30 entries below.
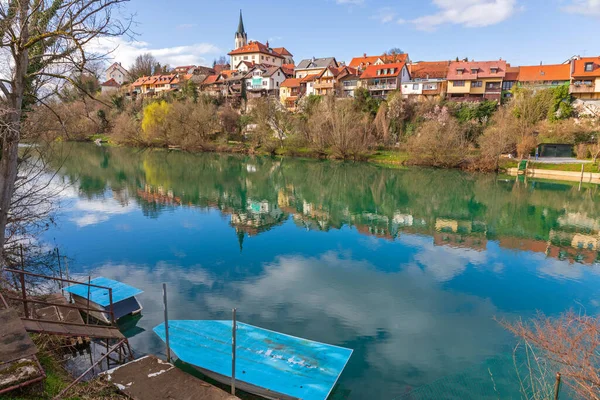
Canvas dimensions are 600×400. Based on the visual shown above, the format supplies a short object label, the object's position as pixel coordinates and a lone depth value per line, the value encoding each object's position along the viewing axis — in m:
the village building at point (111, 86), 112.30
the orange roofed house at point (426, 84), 67.50
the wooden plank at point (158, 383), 7.51
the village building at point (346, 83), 74.44
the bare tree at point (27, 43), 7.57
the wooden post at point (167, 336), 9.31
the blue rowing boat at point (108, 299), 11.49
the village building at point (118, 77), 127.36
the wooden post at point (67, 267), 12.19
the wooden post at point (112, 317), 9.92
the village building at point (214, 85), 90.19
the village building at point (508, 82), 64.31
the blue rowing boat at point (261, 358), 8.04
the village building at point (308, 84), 78.89
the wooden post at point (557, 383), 6.08
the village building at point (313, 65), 87.53
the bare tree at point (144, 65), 117.88
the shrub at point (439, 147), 49.75
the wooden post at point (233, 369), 7.75
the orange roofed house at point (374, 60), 84.44
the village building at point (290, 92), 80.38
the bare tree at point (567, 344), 6.70
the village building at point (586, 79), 56.87
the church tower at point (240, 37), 125.88
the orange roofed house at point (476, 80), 63.59
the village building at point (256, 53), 110.44
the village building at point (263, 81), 87.75
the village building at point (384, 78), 70.62
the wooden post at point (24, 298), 7.96
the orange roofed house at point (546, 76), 61.50
